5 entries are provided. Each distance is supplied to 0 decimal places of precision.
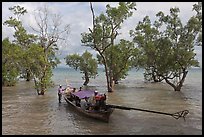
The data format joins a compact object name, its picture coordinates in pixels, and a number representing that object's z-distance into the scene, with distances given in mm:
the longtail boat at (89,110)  9999
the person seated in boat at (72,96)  13843
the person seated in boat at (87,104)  11221
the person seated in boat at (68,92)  15196
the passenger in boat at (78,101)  12603
